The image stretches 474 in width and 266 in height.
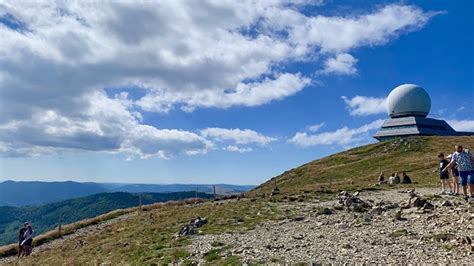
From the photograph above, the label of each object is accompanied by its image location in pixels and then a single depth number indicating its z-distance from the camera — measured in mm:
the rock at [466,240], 14912
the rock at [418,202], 24391
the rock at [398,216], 21928
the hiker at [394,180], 49406
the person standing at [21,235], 34531
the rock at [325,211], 27516
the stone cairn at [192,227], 26016
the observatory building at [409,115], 116500
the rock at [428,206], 23141
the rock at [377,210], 24775
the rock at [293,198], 38931
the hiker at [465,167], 25750
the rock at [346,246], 16691
